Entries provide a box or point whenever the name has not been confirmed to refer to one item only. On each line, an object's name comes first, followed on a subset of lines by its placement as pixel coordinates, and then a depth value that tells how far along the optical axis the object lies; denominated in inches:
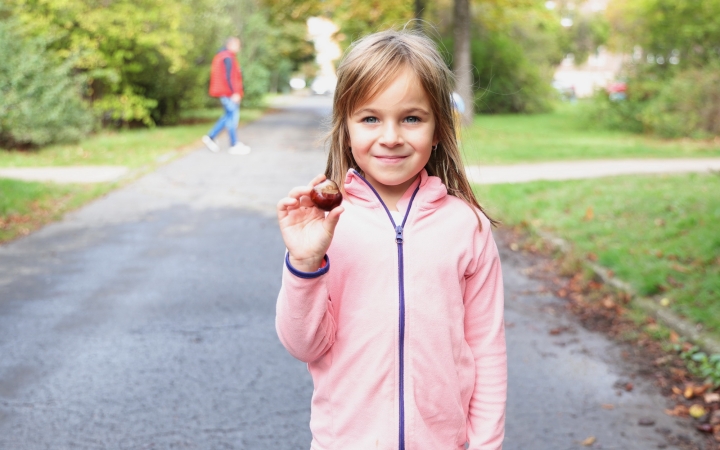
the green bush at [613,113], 762.8
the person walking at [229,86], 594.4
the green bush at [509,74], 1085.8
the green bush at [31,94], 503.2
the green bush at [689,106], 639.1
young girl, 72.6
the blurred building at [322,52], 2477.9
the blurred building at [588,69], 2822.3
